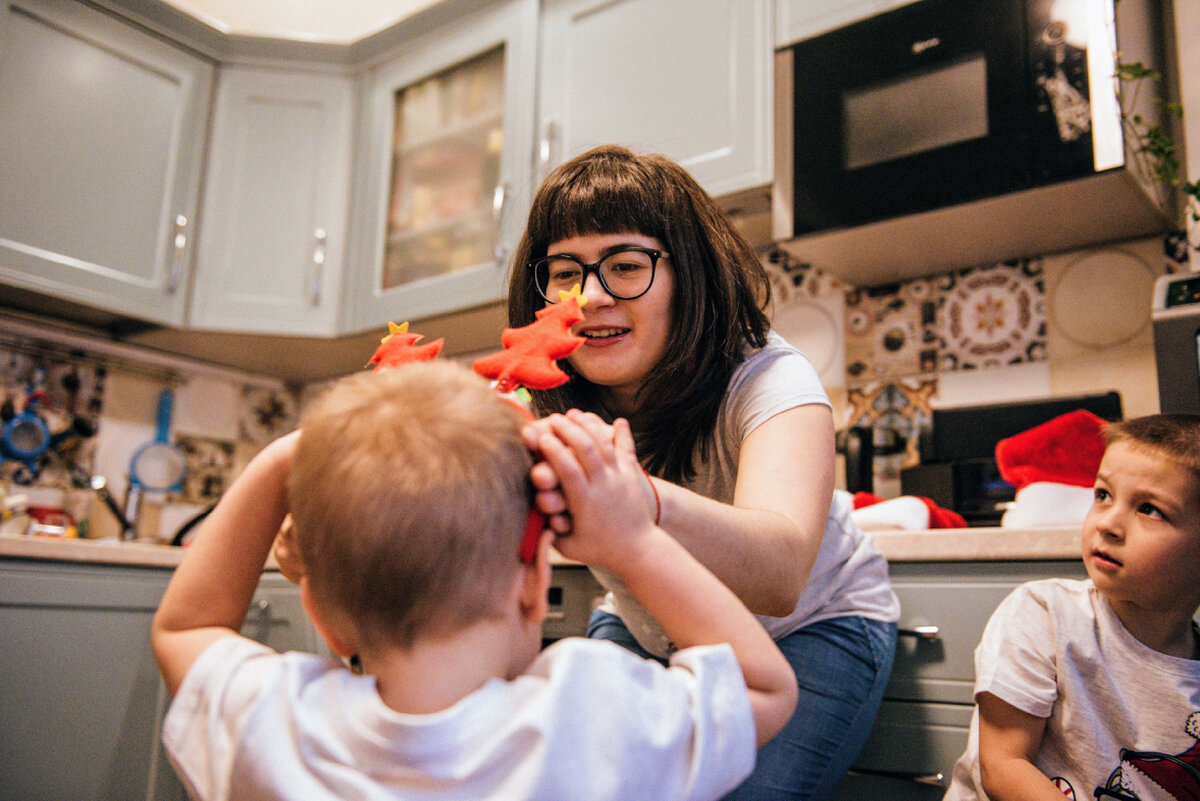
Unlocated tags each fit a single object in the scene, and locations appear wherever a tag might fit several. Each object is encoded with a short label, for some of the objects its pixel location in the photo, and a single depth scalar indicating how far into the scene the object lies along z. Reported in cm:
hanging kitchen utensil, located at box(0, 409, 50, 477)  226
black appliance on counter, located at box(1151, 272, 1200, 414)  127
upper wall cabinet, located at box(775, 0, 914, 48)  174
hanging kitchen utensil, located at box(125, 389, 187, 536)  248
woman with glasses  97
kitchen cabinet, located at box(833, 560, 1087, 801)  123
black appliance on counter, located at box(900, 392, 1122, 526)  157
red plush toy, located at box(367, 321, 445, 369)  75
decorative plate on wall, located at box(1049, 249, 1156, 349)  167
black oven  144
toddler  54
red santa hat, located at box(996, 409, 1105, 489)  133
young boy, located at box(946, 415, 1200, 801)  94
